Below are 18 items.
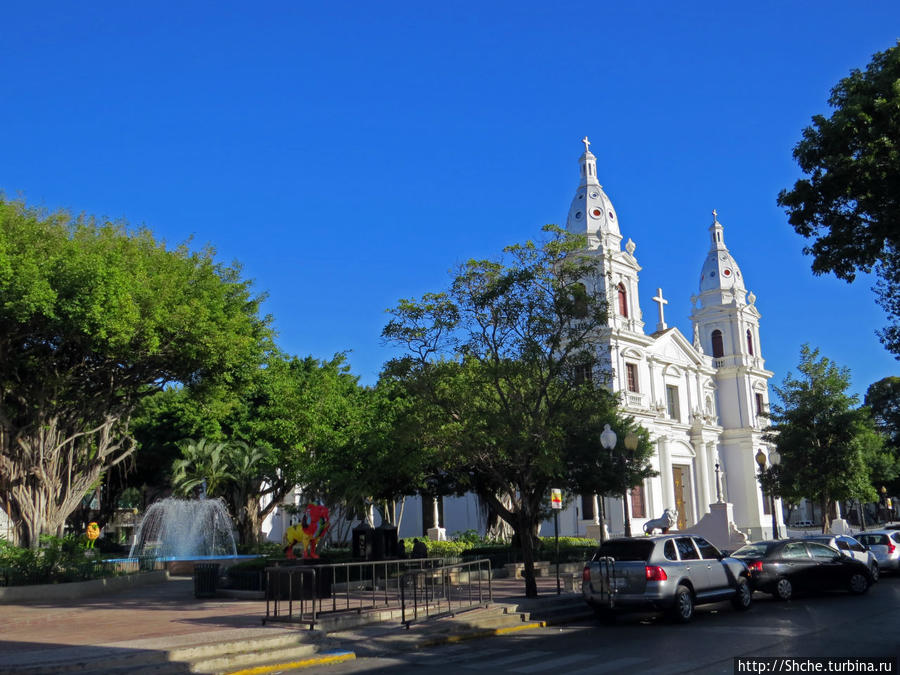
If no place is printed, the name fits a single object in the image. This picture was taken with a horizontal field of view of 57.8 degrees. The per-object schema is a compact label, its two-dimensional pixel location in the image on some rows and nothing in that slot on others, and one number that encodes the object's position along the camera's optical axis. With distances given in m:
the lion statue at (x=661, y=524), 30.39
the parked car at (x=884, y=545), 23.88
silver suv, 14.69
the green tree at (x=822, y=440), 36.94
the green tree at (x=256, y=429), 31.94
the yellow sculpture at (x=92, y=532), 34.55
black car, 17.94
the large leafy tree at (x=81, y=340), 22.75
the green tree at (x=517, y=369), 18.16
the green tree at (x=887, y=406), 59.84
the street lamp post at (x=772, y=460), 29.26
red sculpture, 18.83
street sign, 18.55
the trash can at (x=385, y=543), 21.14
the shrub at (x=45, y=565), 20.64
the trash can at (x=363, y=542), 21.50
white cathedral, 47.81
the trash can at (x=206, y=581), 19.86
